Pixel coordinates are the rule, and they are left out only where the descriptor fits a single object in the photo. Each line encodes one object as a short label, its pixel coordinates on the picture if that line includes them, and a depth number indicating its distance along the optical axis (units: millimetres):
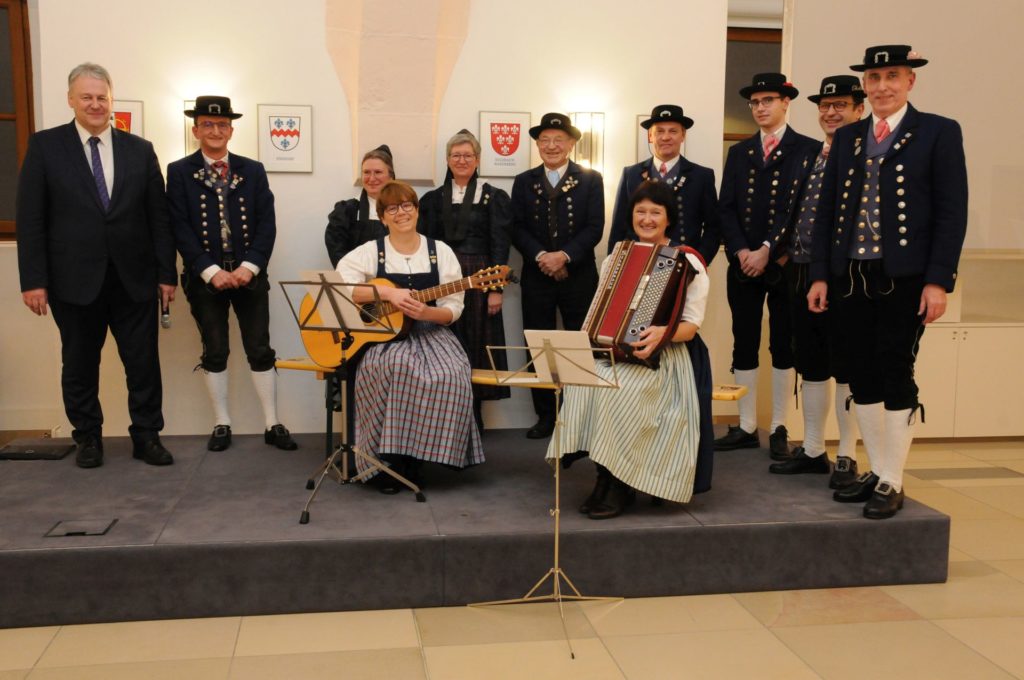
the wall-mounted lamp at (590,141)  5227
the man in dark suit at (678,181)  4746
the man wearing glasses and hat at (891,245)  3561
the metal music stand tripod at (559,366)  2979
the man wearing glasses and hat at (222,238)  4477
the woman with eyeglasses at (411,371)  3861
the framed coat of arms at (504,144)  5137
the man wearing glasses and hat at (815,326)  4203
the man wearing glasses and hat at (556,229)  4840
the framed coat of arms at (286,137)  4934
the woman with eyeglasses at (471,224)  4805
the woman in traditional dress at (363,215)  4703
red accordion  3639
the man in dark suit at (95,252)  4074
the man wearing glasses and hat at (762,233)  4461
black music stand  3600
